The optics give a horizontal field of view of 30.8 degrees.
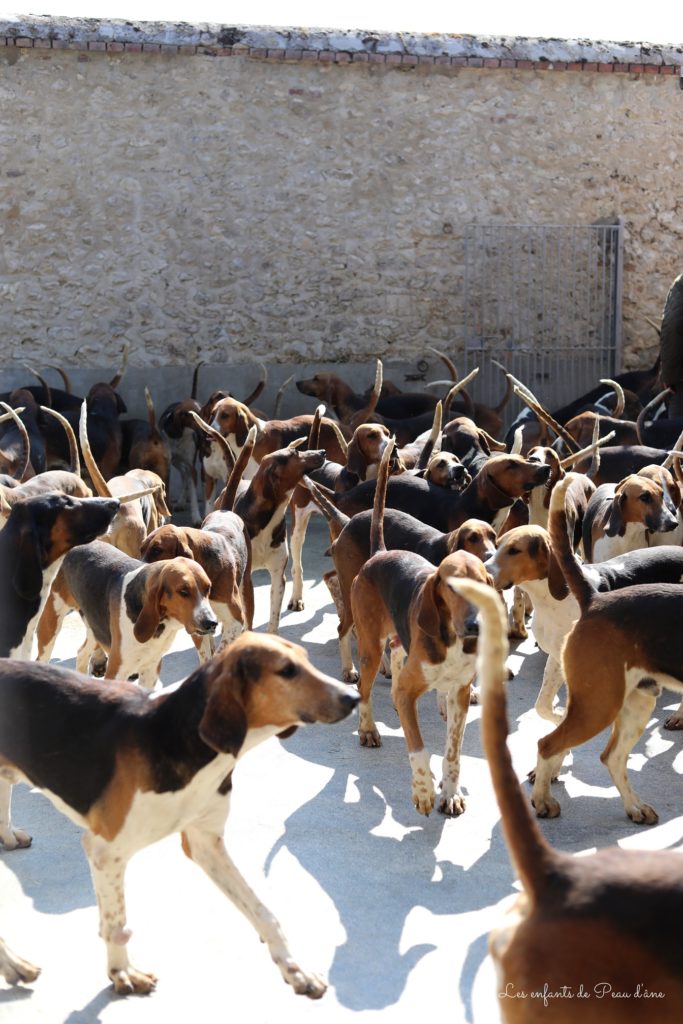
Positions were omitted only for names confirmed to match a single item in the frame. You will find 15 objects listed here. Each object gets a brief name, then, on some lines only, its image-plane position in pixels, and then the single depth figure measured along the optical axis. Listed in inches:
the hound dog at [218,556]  210.5
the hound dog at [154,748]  122.7
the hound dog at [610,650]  167.9
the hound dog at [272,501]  266.1
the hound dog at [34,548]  167.9
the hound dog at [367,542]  205.3
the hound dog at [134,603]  183.0
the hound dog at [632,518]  232.5
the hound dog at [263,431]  343.6
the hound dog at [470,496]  250.8
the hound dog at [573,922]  85.9
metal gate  502.0
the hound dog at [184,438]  415.1
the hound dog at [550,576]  193.8
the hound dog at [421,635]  170.4
